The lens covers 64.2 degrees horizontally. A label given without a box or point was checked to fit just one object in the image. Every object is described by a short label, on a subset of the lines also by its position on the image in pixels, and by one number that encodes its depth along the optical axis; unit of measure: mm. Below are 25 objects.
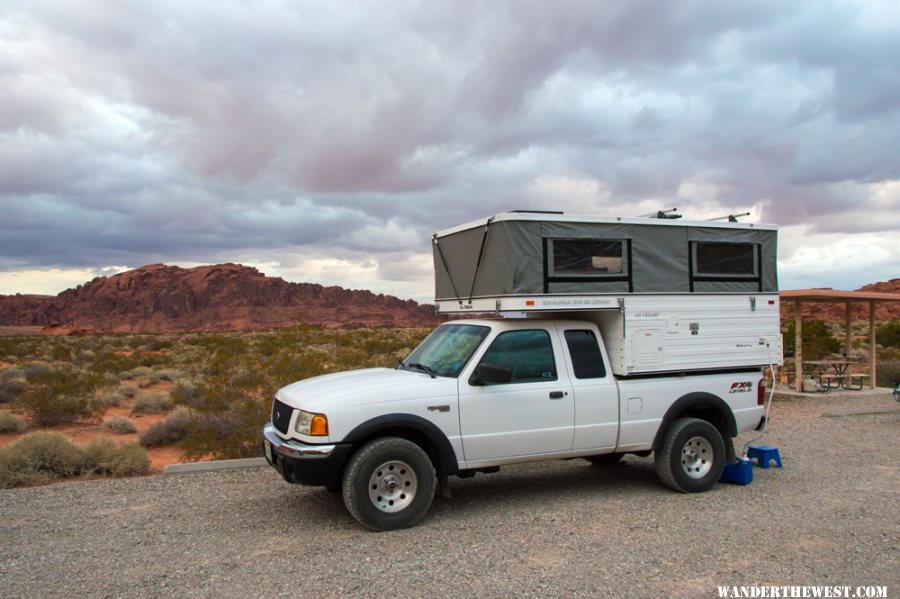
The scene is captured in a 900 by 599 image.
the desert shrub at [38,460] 8906
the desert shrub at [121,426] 14430
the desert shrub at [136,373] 24109
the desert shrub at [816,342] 22656
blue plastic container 8023
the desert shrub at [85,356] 30672
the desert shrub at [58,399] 15188
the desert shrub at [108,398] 17441
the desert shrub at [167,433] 12992
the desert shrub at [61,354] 31383
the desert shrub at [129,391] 19656
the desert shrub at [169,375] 23430
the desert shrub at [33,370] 21595
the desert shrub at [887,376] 19562
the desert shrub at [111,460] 9430
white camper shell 6977
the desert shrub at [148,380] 22375
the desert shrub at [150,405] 17047
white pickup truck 6242
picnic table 16766
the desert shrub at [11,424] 14172
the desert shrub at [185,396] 14555
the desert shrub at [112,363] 25406
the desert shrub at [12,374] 20991
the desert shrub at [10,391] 18230
